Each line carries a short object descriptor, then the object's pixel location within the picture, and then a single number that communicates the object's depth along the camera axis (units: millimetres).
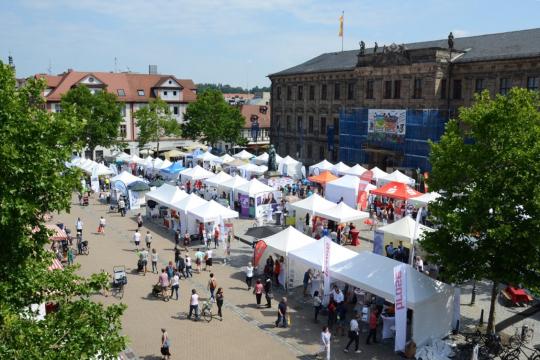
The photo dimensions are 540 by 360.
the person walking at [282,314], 15578
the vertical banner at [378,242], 21891
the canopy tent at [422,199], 27234
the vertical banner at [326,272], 16828
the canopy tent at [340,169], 39312
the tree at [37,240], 7219
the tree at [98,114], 53403
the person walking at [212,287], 17078
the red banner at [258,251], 20281
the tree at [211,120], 59562
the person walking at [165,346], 13117
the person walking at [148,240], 23234
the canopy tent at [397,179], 35188
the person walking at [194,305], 16141
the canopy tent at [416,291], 14305
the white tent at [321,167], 40859
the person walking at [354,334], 14070
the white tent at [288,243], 19156
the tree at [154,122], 58375
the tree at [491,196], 13312
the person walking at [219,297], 16281
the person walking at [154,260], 20802
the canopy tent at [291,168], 43750
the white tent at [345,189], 31828
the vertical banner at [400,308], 14094
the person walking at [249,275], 18906
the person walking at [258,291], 17219
